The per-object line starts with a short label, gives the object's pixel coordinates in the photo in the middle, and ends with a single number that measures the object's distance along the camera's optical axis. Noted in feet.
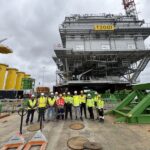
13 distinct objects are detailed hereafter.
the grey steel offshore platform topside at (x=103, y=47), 116.88
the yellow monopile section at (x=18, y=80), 130.11
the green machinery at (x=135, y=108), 27.73
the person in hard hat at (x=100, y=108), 30.94
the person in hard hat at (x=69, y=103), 33.73
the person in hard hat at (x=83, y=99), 34.01
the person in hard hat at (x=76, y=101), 33.37
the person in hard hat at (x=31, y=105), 31.73
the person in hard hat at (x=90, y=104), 32.71
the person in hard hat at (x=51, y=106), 33.04
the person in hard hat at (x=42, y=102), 32.06
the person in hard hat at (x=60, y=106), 32.73
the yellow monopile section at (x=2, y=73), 98.73
